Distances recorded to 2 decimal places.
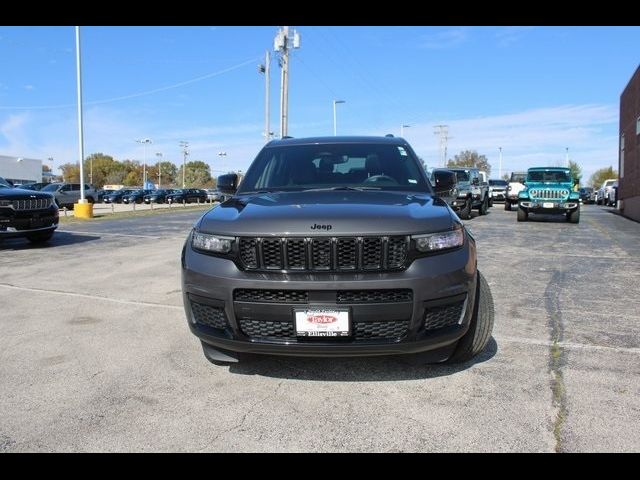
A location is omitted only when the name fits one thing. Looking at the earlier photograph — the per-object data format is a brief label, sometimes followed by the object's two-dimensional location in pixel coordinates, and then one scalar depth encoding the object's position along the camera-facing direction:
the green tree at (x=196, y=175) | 129.14
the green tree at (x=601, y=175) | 98.44
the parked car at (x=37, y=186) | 38.47
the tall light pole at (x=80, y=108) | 22.72
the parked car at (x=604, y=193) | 39.18
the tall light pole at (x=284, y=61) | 32.03
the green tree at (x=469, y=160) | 94.19
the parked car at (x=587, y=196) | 48.44
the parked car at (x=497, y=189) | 34.84
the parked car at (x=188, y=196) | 56.62
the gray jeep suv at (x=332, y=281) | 2.98
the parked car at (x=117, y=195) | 53.94
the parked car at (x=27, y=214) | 10.21
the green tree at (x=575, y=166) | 90.79
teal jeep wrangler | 17.62
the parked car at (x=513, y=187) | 23.69
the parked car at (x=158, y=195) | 55.69
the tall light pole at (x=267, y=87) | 38.12
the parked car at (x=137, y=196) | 55.03
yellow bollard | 22.31
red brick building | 21.47
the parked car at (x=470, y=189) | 18.70
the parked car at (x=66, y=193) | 36.09
